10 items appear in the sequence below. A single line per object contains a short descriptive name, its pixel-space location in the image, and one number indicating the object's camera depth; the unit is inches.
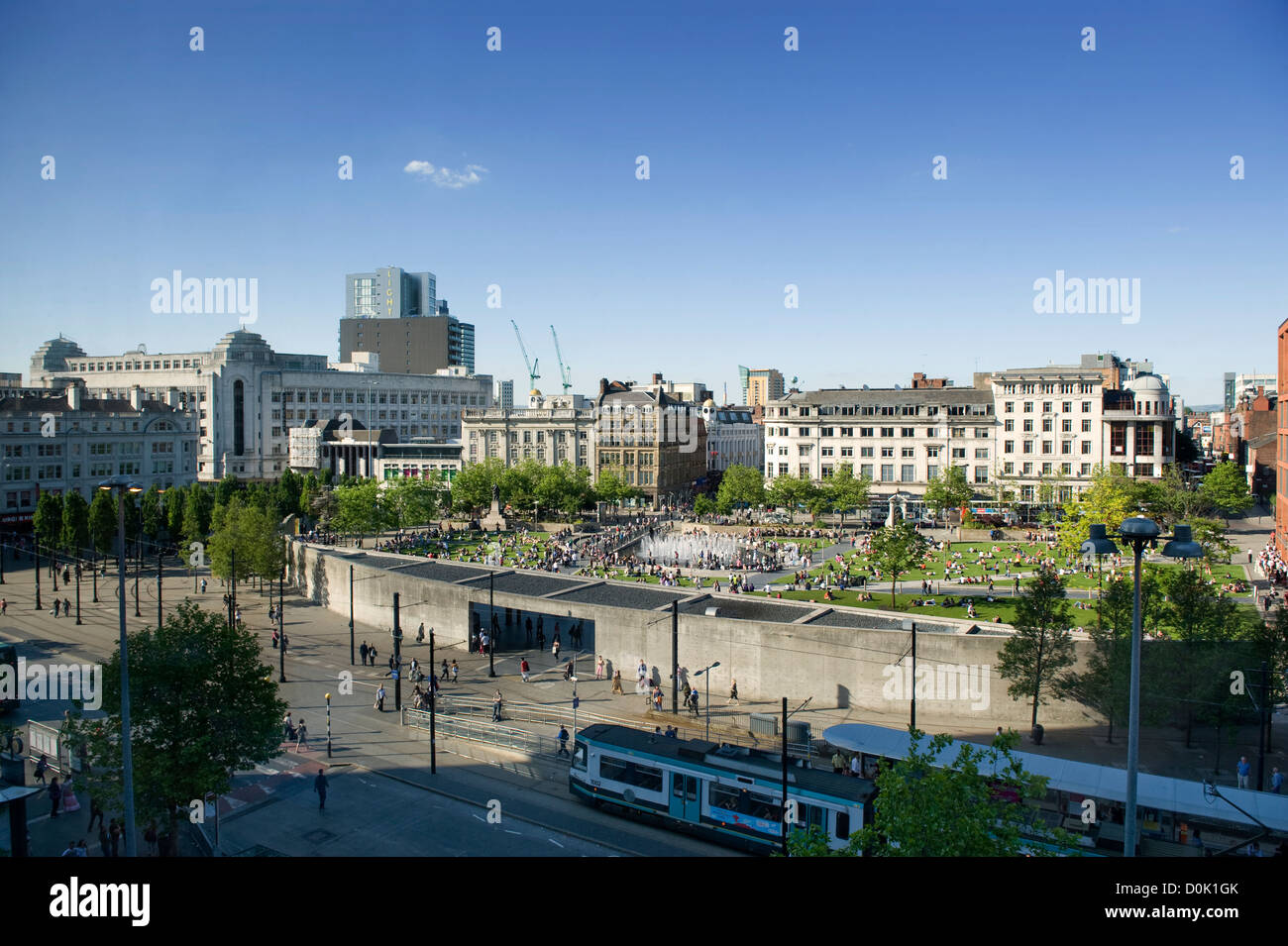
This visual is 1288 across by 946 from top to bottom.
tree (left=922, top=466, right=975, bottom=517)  2795.3
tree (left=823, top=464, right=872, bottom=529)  2785.4
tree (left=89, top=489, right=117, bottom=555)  2162.9
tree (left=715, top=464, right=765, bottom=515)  2957.7
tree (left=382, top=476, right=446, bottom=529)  2647.6
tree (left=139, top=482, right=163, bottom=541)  2317.8
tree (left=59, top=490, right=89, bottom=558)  2160.4
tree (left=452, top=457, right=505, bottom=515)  3006.9
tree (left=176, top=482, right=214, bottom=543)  2404.0
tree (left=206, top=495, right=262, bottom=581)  1817.2
